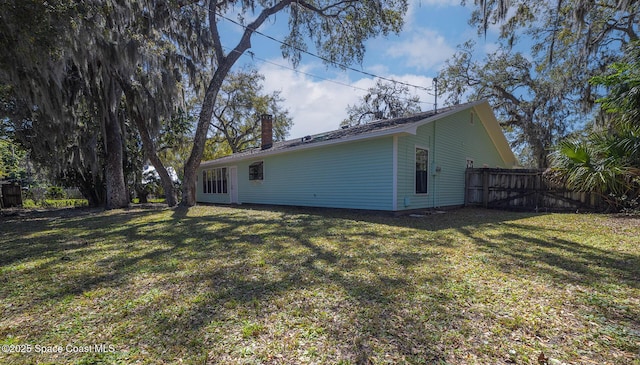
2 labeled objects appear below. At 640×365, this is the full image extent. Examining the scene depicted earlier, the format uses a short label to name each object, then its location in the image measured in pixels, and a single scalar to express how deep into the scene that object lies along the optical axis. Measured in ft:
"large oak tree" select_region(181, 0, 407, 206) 39.27
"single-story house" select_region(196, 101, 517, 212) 28.37
